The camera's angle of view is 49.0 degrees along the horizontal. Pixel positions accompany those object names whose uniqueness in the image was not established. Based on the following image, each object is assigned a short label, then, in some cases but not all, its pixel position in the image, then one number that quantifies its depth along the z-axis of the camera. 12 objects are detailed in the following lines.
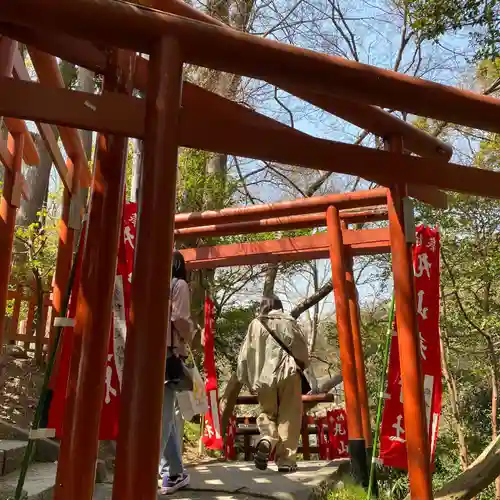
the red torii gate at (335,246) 5.85
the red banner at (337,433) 9.14
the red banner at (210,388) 6.92
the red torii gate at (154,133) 2.33
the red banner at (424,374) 4.25
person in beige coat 5.74
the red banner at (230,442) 8.66
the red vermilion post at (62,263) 5.05
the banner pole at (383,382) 4.63
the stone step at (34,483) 3.74
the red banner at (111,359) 3.23
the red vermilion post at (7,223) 4.36
